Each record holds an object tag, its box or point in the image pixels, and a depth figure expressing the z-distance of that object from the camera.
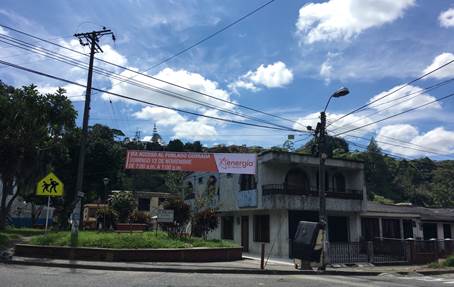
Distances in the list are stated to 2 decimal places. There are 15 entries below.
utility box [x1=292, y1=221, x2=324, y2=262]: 17.88
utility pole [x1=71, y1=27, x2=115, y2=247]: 19.49
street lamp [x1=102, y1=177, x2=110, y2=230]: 30.14
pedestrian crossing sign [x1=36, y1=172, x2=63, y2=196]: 19.84
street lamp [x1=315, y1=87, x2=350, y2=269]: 19.34
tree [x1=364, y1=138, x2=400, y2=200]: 69.62
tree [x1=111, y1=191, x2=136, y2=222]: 31.45
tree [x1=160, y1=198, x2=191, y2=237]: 21.78
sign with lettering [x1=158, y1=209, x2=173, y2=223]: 21.22
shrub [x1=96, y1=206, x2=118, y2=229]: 30.24
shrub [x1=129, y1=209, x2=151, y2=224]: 30.86
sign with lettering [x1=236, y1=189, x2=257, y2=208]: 28.18
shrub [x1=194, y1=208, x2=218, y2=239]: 23.39
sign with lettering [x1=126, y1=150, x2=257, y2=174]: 25.33
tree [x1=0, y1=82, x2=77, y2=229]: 23.95
